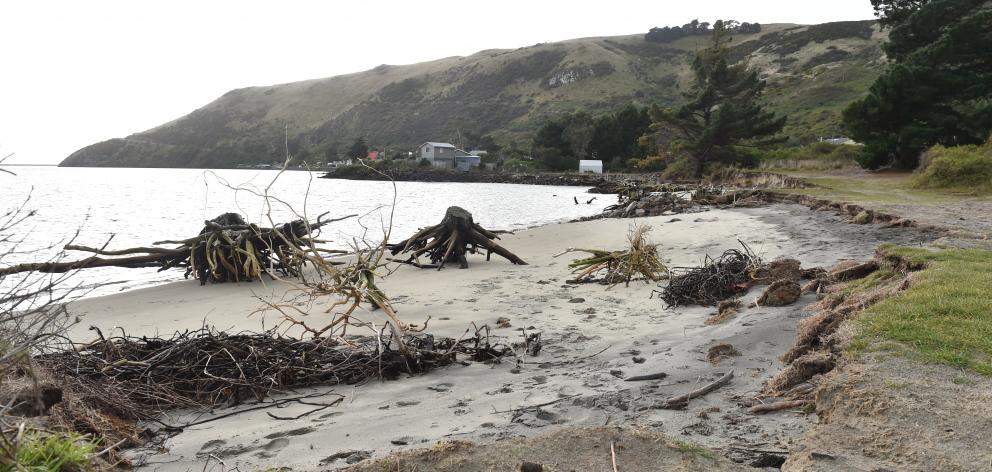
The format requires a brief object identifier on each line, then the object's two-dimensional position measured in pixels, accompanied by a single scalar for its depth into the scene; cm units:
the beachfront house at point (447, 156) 9175
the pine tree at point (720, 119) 4166
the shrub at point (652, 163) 6556
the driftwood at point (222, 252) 956
